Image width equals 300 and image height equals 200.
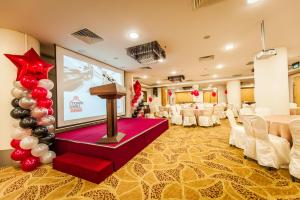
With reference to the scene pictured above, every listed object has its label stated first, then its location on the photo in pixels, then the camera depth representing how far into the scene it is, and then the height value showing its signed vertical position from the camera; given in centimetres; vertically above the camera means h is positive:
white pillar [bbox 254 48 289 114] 420 +50
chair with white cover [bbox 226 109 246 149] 320 -86
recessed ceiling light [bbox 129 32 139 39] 312 +157
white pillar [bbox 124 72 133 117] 688 +64
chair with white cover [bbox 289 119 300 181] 190 -76
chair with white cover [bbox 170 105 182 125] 693 -88
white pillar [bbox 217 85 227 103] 1327 +51
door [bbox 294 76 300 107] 796 +46
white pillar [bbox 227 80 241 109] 1035 +44
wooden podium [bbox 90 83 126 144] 260 -9
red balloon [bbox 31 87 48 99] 257 +20
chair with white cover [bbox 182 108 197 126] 633 -85
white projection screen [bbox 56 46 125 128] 373 +48
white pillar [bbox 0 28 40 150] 273 +52
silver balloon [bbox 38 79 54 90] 271 +40
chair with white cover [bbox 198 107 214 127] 610 -84
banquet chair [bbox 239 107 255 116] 388 -36
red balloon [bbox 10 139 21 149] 254 -75
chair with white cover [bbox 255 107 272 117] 389 -37
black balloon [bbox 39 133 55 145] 279 -75
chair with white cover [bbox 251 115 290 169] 226 -86
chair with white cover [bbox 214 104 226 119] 689 -65
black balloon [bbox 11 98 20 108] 256 +3
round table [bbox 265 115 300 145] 243 -56
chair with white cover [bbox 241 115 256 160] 256 -78
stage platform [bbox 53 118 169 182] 248 -88
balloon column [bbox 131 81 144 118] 718 -5
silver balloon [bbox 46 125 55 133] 287 -54
